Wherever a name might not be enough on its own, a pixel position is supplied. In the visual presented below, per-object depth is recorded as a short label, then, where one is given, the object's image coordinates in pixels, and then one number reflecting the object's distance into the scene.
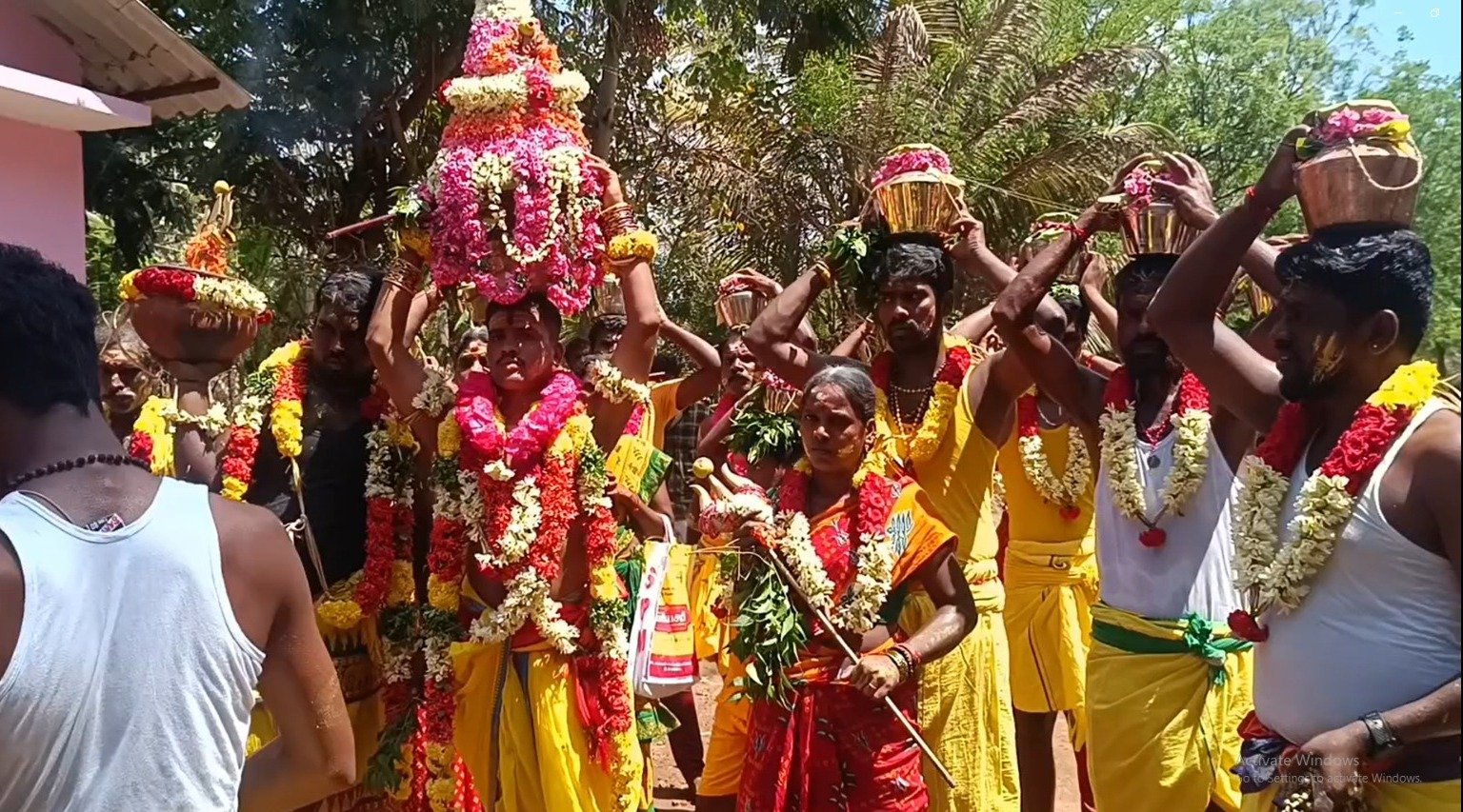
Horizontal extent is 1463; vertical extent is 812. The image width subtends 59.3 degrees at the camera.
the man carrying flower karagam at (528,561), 4.61
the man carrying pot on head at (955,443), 5.01
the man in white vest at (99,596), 2.22
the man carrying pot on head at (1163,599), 4.52
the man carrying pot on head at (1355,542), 2.74
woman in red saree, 4.15
